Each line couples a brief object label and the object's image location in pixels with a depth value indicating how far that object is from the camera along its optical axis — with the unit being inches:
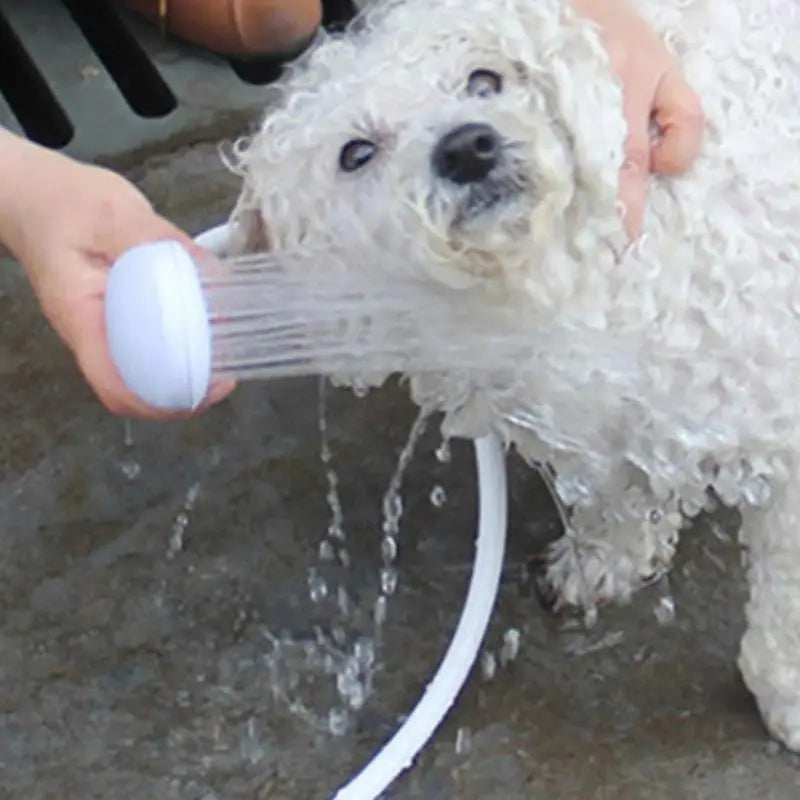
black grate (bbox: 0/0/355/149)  70.1
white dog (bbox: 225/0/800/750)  48.0
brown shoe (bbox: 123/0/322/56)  67.6
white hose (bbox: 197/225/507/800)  56.7
